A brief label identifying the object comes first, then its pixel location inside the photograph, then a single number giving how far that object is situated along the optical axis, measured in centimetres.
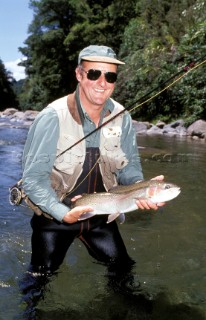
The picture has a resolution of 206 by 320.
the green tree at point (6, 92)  7844
